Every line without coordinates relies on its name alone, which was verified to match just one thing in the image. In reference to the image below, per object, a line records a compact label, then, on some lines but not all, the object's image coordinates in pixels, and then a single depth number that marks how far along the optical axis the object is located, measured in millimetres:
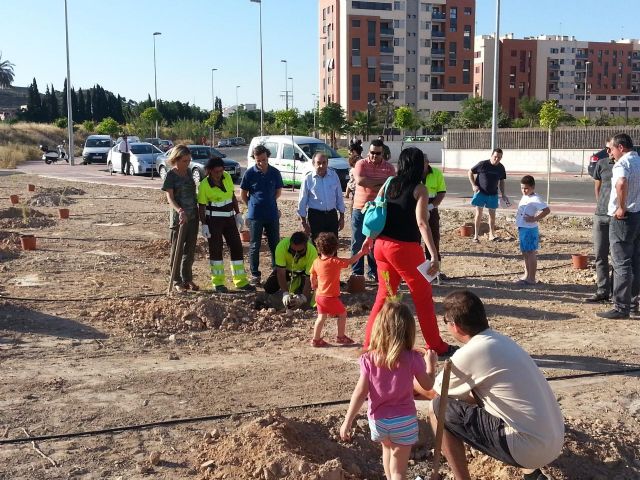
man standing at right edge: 7289
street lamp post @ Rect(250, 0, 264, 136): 52928
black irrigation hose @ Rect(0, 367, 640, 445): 4724
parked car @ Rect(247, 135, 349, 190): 24250
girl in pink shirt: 3811
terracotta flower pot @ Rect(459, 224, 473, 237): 13398
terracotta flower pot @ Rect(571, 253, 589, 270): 10141
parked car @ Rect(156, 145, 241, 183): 28578
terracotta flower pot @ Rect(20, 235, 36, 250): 11812
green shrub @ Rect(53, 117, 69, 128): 74875
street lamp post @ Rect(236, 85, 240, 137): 84375
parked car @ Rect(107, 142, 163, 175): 32406
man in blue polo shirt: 8969
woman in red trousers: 5863
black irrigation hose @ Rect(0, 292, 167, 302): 8414
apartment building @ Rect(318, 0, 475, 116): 89438
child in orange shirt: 6707
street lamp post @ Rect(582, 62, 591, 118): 109250
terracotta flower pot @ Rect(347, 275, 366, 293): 8586
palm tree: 108125
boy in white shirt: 8859
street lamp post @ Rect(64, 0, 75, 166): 43812
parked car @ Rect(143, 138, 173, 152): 45919
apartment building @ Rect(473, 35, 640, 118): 107706
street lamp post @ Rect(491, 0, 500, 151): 28859
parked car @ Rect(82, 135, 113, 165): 42250
